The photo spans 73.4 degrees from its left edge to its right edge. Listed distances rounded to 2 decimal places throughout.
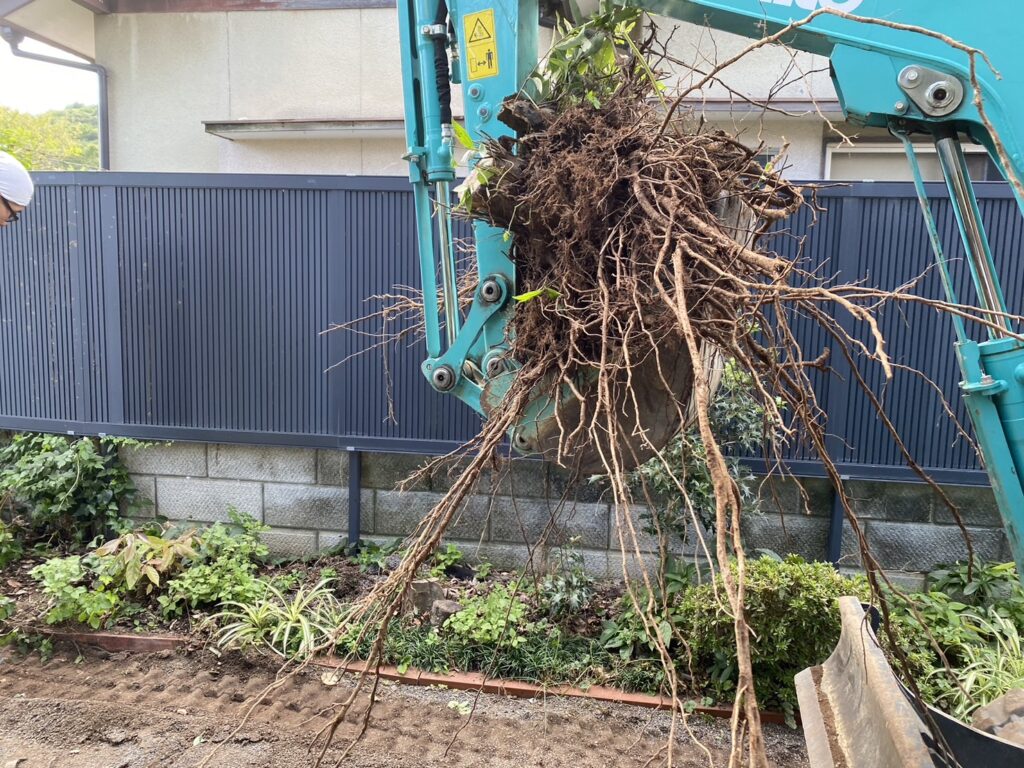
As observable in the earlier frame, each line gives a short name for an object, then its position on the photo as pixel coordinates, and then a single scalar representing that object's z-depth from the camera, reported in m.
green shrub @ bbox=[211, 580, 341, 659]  3.69
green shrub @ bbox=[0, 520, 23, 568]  4.25
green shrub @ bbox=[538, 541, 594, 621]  3.81
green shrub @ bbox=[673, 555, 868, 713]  3.13
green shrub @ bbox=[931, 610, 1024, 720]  3.07
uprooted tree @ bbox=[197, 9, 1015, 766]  1.49
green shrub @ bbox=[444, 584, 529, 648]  3.64
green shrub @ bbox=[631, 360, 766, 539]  3.60
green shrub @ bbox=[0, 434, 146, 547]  4.56
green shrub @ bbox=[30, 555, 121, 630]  3.68
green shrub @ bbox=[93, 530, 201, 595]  3.90
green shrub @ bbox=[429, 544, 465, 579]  4.25
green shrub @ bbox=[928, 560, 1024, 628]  3.66
